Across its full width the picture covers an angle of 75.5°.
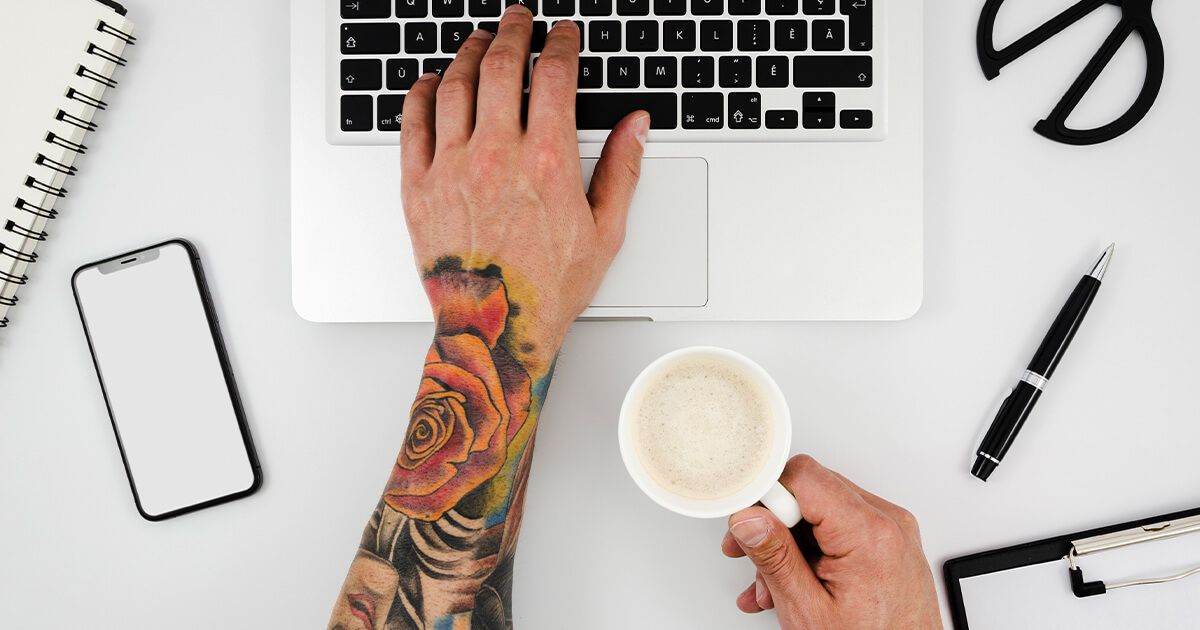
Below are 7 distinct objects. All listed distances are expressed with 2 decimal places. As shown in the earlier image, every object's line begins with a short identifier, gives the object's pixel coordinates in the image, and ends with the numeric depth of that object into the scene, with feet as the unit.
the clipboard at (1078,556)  2.19
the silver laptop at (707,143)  2.12
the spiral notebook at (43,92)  2.26
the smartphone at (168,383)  2.31
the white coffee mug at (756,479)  1.85
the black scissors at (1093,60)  2.24
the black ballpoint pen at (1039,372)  2.21
